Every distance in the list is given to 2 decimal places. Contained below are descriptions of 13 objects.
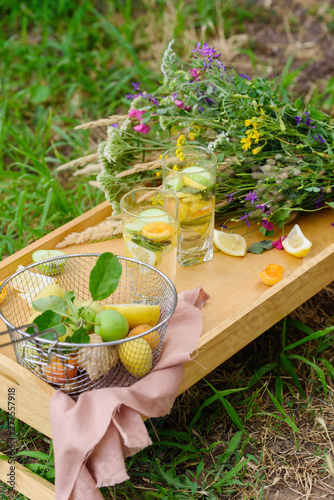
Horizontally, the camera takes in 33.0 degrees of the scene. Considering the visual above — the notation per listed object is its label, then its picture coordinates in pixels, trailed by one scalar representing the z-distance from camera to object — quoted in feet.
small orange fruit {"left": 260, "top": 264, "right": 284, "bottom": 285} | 4.96
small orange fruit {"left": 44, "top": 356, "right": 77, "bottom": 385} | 3.80
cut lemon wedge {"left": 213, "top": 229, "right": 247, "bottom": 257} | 5.46
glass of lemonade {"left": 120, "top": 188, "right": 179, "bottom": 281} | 4.60
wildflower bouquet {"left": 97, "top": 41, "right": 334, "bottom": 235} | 5.52
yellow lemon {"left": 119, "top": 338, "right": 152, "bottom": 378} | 3.89
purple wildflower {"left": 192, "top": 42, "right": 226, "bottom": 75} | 5.75
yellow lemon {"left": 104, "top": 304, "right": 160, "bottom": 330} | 4.16
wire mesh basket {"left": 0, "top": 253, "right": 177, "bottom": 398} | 3.80
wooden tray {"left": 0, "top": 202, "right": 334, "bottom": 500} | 4.10
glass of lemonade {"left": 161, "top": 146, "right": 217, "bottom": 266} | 4.98
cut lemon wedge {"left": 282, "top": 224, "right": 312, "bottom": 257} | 5.23
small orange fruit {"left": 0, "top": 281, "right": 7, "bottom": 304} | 4.78
